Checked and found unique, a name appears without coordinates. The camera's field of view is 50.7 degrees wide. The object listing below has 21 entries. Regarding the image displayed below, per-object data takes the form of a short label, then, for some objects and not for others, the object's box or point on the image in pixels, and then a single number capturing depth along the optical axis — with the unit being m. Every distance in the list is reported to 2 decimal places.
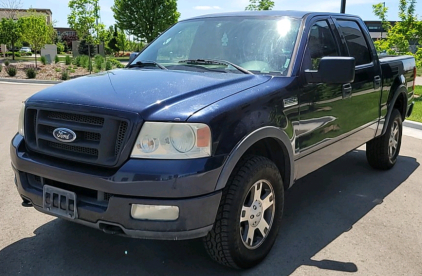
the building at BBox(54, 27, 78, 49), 74.38
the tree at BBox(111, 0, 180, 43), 51.66
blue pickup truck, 2.64
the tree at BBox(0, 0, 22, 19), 43.41
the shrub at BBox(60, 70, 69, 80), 19.28
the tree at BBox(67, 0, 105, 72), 23.20
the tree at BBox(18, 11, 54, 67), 26.20
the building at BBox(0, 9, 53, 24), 43.18
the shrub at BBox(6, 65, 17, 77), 20.62
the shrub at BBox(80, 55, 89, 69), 23.38
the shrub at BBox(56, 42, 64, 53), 57.86
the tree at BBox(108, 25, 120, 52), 56.72
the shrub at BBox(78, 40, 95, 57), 44.82
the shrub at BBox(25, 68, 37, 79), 19.97
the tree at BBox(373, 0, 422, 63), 13.77
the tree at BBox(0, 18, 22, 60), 40.22
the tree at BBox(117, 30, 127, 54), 58.44
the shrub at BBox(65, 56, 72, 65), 25.23
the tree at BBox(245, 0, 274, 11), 24.95
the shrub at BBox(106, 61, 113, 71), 21.53
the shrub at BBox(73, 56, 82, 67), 24.61
